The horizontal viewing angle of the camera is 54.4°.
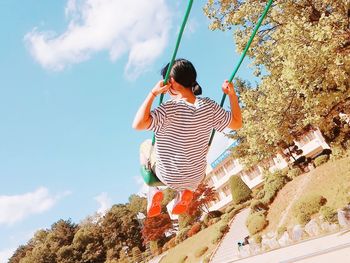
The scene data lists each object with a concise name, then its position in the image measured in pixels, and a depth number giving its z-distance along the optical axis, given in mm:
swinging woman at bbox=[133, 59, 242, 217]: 3088
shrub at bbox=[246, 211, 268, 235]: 19531
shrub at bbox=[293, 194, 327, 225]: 15250
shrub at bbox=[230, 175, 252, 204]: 34000
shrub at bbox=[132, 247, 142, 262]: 41588
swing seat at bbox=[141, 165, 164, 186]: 3564
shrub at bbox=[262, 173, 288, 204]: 22638
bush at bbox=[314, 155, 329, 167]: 23402
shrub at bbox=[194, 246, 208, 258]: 24162
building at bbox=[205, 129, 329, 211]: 38094
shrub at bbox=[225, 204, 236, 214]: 31725
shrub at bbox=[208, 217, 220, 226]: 31148
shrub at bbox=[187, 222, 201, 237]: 31906
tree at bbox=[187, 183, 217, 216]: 33094
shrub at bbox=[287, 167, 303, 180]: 22984
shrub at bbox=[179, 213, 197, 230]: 36584
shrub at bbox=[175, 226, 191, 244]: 33022
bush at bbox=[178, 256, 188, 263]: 25328
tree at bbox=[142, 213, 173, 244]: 38156
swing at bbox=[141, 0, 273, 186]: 3339
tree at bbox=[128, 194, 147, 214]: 58741
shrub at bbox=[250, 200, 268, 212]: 22156
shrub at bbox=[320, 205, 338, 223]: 13205
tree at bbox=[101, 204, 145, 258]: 46094
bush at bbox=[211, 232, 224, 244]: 24458
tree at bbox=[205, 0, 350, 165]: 9164
